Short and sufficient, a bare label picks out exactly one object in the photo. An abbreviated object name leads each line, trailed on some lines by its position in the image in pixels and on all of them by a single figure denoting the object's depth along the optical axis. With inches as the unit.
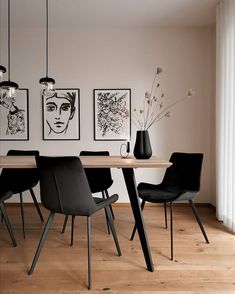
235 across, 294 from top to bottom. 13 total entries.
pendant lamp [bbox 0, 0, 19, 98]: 100.8
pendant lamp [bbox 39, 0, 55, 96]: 110.1
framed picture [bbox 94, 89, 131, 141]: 160.4
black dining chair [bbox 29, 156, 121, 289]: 77.1
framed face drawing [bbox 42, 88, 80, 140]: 160.9
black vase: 98.7
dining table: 82.6
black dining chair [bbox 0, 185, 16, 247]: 94.9
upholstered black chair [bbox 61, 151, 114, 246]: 121.2
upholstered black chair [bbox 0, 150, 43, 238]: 121.6
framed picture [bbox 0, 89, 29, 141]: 160.2
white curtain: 118.1
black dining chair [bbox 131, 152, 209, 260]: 98.1
